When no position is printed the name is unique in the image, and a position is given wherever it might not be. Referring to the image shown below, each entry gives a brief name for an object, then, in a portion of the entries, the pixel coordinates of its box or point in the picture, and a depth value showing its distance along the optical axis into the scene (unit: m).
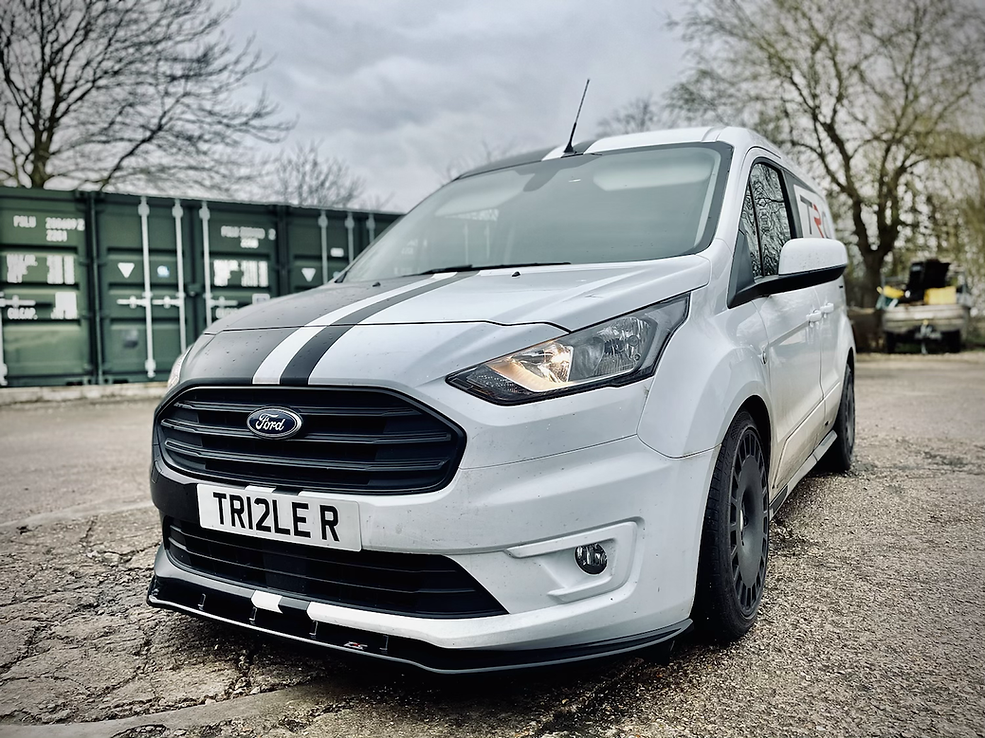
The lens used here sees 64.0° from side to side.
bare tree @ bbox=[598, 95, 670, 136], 26.14
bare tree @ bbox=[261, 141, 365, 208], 35.34
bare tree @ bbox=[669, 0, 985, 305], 16.39
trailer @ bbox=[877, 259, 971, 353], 15.41
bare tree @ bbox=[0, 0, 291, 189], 14.98
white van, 1.83
